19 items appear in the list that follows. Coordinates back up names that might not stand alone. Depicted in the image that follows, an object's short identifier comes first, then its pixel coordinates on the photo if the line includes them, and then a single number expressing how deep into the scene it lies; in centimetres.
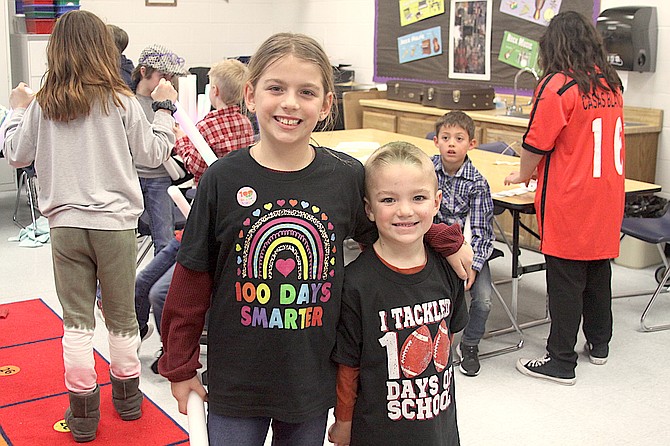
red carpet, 295
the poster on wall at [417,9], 690
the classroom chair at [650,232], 402
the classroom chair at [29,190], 569
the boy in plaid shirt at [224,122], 344
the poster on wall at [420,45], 697
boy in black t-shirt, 170
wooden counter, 518
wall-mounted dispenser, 514
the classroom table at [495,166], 371
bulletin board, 610
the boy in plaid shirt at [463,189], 343
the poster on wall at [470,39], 649
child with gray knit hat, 368
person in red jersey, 332
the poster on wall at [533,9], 590
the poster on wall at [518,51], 610
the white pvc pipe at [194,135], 291
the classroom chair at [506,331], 373
